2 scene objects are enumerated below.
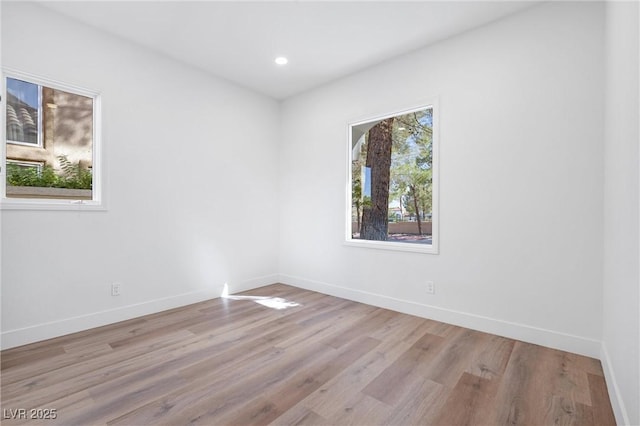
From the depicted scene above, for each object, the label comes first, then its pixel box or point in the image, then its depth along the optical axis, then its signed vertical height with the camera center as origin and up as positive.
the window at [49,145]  2.52 +0.58
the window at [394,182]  3.23 +0.34
